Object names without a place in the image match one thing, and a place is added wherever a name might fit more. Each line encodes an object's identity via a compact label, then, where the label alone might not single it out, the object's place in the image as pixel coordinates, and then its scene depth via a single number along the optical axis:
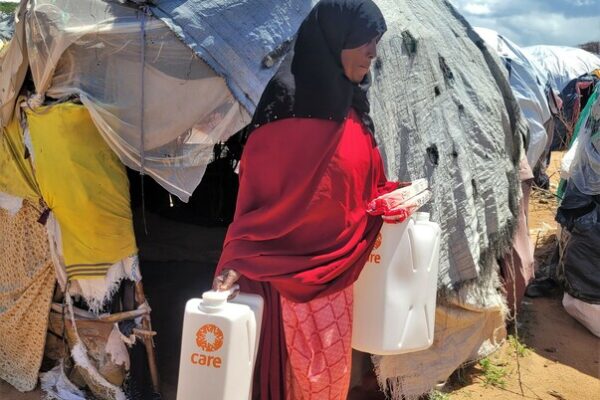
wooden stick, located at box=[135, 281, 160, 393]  3.34
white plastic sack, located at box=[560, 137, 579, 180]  5.41
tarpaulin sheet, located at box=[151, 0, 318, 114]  2.99
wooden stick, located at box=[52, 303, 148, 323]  3.30
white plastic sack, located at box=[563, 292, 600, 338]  4.72
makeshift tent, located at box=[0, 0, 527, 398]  3.03
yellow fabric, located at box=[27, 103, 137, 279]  3.10
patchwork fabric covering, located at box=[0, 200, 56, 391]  3.47
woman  2.12
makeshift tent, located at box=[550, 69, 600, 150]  13.12
